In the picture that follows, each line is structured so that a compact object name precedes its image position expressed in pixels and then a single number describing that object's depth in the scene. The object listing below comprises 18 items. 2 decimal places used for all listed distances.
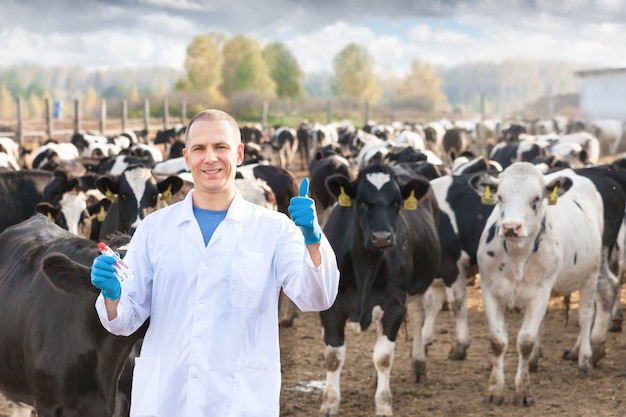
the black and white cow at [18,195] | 9.64
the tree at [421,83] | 148.50
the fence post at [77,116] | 27.49
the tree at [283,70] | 104.06
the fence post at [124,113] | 32.88
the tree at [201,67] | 100.50
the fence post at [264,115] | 42.36
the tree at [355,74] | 114.62
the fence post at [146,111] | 34.63
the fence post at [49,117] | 25.88
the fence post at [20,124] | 23.79
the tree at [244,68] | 95.25
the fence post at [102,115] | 30.70
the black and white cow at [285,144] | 29.74
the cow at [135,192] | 7.50
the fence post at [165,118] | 35.66
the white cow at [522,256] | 6.30
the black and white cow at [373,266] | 5.98
